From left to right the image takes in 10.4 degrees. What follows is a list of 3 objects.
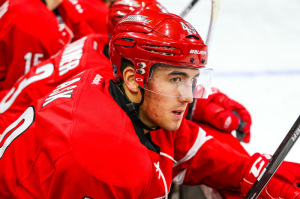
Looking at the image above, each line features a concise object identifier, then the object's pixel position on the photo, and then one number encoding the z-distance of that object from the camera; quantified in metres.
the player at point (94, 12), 6.05
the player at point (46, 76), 4.41
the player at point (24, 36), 4.68
